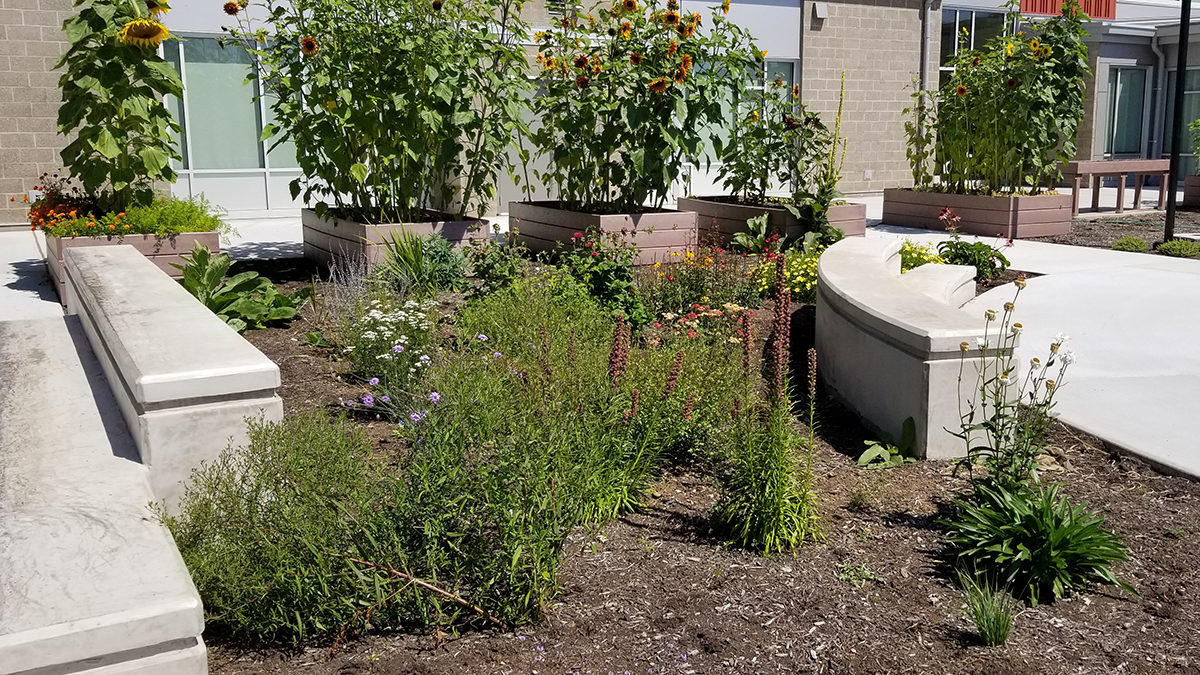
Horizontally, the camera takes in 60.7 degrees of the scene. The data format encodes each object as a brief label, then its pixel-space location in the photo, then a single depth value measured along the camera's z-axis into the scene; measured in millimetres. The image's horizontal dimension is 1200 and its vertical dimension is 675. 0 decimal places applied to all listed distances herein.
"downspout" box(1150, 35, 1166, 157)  25266
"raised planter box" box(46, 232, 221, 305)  7873
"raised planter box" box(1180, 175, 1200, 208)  16344
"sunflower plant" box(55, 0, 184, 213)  8039
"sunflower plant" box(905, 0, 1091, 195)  12297
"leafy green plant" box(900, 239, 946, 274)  8492
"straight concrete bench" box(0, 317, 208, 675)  2252
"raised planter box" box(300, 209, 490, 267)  8062
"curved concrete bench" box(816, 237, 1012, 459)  4219
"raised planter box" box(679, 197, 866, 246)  9956
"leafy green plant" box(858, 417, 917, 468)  4262
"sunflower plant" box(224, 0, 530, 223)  8125
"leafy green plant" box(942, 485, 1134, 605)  3172
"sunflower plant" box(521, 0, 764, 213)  9102
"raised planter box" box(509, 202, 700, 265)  9055
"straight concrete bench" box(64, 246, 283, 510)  3162
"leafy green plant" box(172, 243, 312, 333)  6031
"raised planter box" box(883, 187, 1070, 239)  12164
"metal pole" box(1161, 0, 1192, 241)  11055
